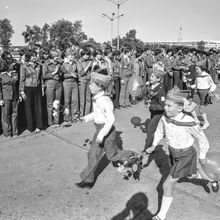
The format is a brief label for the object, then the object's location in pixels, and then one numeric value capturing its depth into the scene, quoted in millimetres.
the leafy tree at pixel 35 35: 39697
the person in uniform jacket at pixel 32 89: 6473
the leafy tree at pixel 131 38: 82500
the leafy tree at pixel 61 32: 64438
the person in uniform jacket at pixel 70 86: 7336
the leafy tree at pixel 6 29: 56094
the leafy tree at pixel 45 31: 63203
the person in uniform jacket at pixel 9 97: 6184
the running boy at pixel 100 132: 3949
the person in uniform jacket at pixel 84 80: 7742
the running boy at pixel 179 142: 3420
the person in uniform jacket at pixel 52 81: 6902
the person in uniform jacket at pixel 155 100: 5309
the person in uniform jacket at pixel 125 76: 9555
